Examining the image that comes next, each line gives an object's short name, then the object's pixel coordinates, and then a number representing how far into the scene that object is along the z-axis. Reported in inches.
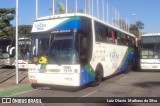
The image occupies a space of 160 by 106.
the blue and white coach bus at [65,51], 284.8
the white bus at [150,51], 530.4
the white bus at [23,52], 593.4
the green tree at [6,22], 1208.8
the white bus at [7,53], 666.2
